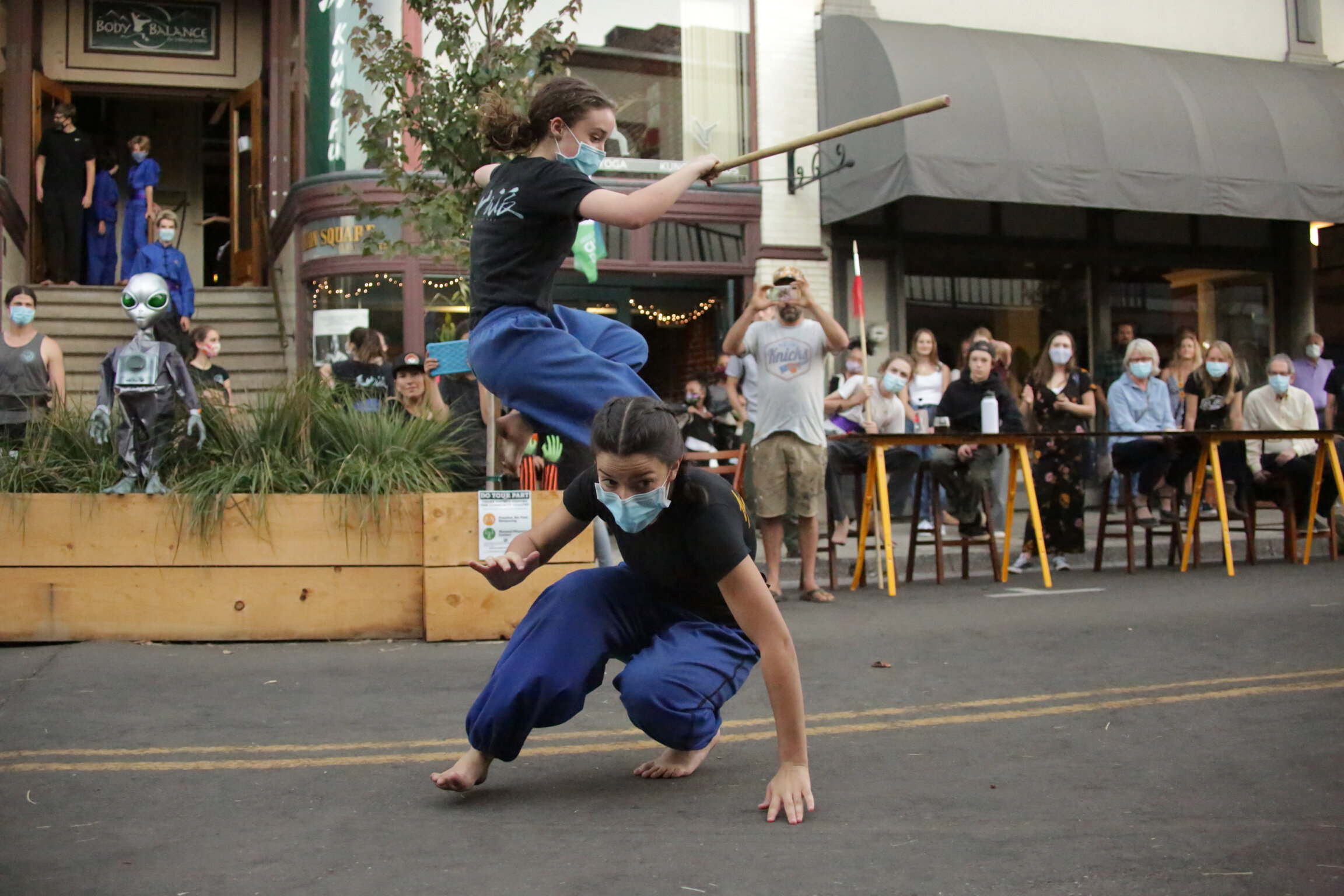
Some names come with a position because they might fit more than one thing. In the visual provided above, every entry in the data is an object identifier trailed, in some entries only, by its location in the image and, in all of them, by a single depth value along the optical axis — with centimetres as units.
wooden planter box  643
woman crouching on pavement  339
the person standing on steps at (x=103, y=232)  1597
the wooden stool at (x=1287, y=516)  1012
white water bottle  873
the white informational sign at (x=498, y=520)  661
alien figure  656
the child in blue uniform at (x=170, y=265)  1337
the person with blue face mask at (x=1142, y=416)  983
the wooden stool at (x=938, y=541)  897
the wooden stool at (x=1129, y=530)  955
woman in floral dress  961
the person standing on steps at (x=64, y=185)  1527
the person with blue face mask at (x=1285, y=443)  1048
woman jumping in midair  419
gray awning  1311
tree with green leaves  792
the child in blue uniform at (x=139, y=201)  1543
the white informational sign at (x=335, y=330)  1327
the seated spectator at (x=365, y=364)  869
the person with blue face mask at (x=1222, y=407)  1044
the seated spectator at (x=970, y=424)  909
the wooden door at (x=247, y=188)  1709
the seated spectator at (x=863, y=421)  923
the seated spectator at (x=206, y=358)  852
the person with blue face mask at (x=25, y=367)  813
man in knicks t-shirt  820
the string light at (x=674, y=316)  1413
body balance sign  1692
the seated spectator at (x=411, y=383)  849
